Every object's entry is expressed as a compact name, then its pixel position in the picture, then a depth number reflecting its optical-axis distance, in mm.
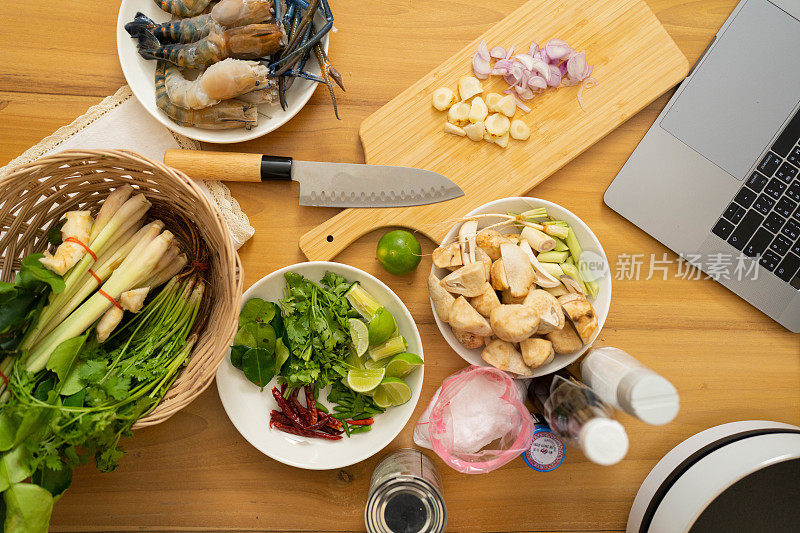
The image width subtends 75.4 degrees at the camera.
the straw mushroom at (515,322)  1006
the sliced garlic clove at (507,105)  1147
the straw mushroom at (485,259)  1068
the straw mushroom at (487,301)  1062
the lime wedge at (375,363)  1094
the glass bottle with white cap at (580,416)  821
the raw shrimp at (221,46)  1067
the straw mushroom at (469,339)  1088
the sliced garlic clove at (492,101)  1154
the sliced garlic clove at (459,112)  1161
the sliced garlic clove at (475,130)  1142
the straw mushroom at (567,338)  1062
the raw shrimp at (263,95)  1104
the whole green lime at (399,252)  1091
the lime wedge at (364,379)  1042
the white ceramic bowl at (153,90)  1106
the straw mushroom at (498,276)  1045
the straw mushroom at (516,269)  1042
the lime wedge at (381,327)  1033
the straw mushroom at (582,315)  1032
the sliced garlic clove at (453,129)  1156
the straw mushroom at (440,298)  1056
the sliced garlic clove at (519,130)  1153
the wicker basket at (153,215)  912
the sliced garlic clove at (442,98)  1161
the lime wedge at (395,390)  1047
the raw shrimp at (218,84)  1046
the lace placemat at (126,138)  1138
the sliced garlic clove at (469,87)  1163
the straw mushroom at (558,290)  1084
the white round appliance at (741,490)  983
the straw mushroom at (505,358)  1064
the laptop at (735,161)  1137
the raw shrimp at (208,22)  1065
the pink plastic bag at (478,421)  1039
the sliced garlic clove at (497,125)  1153
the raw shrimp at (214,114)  1099
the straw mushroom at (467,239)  1063
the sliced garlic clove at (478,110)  1153
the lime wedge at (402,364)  1032
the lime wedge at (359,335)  1062
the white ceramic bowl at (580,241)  1081
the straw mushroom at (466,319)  1032
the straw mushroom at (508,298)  1057
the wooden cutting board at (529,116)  1165
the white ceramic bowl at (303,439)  1088
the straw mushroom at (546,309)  1017
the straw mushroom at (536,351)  1043
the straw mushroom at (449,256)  1062
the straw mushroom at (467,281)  1019
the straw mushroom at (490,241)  1065
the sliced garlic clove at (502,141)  1160
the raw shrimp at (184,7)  1096
